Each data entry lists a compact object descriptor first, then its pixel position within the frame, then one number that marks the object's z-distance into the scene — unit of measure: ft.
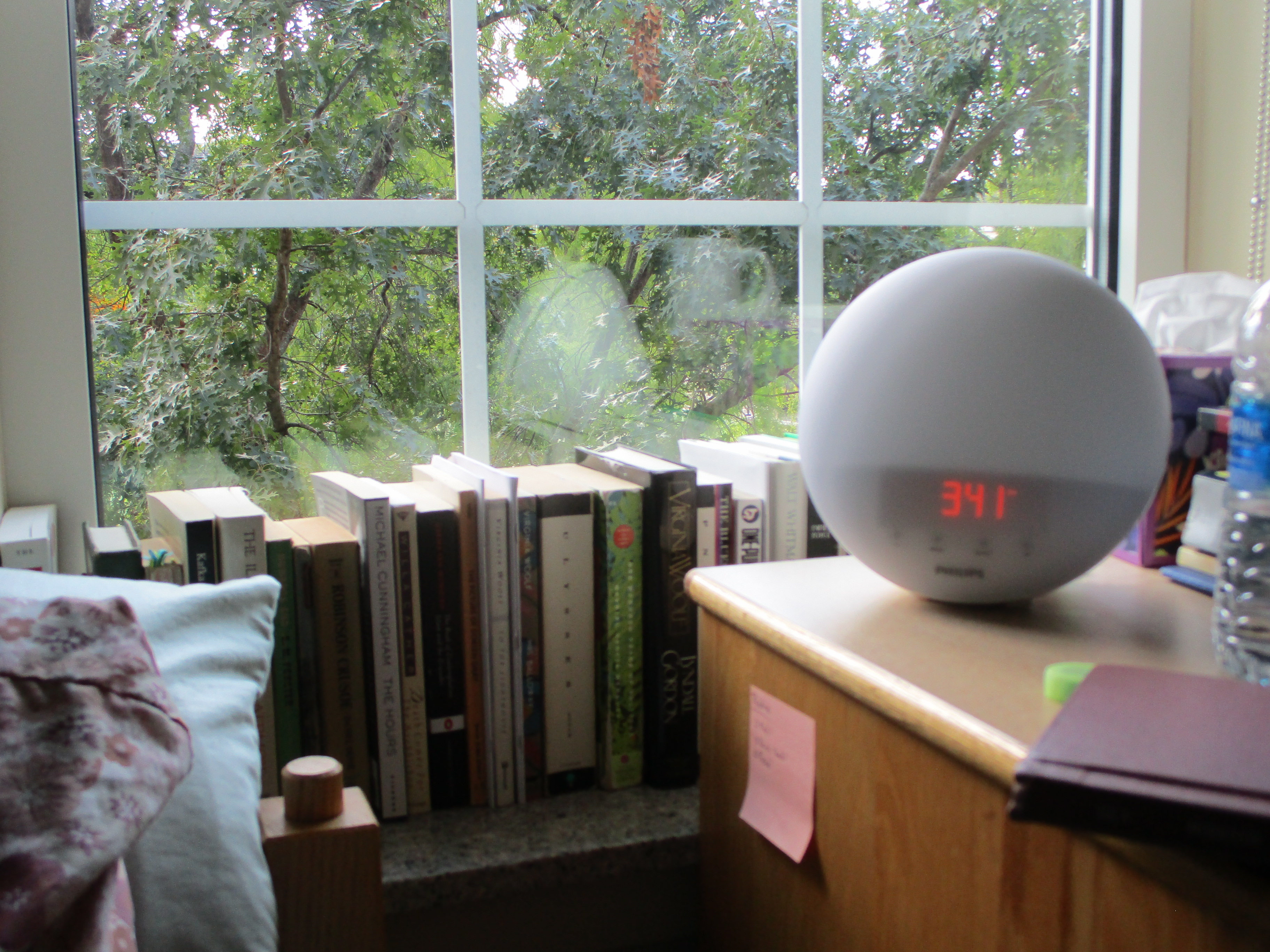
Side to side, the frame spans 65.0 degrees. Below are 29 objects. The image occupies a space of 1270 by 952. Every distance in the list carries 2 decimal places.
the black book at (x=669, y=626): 3.42
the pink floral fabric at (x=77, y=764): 1.44
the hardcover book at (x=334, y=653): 3.20
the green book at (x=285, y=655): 3.13
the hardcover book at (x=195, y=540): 3.02
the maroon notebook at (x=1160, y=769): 1.25
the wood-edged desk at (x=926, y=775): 1.55
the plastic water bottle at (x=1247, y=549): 1.87
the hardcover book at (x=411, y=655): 3.26
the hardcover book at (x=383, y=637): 3.22
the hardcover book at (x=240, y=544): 3.06
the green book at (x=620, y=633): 3.42
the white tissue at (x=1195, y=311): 3.27
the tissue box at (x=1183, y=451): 2.59
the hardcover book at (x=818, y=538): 3.72
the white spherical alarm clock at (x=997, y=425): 2.05
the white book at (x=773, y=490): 3.66
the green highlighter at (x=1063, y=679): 1.76
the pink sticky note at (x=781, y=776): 2.29
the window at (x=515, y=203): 3.67
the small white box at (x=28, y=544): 2.86
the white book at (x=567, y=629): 3.44
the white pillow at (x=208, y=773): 1.84
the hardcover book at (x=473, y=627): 3.33
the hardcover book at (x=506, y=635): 3.35
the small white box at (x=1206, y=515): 2.48
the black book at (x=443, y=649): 3.31
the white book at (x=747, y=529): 3.64
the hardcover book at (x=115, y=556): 2.88
